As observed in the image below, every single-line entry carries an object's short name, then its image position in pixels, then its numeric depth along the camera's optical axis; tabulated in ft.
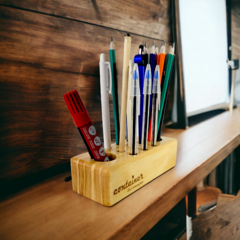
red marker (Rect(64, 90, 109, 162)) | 1.06
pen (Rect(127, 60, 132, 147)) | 1.37
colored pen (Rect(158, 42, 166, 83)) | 1.42
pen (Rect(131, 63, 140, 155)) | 1.17
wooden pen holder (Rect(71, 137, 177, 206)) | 1.04
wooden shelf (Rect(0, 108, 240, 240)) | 0.87
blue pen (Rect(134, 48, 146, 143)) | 1.28
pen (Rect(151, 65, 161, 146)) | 1.31
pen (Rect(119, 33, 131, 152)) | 1.15
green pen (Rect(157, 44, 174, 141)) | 1.44
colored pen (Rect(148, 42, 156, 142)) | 1.38
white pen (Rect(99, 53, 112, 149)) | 1.36
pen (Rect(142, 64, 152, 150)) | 1.24
